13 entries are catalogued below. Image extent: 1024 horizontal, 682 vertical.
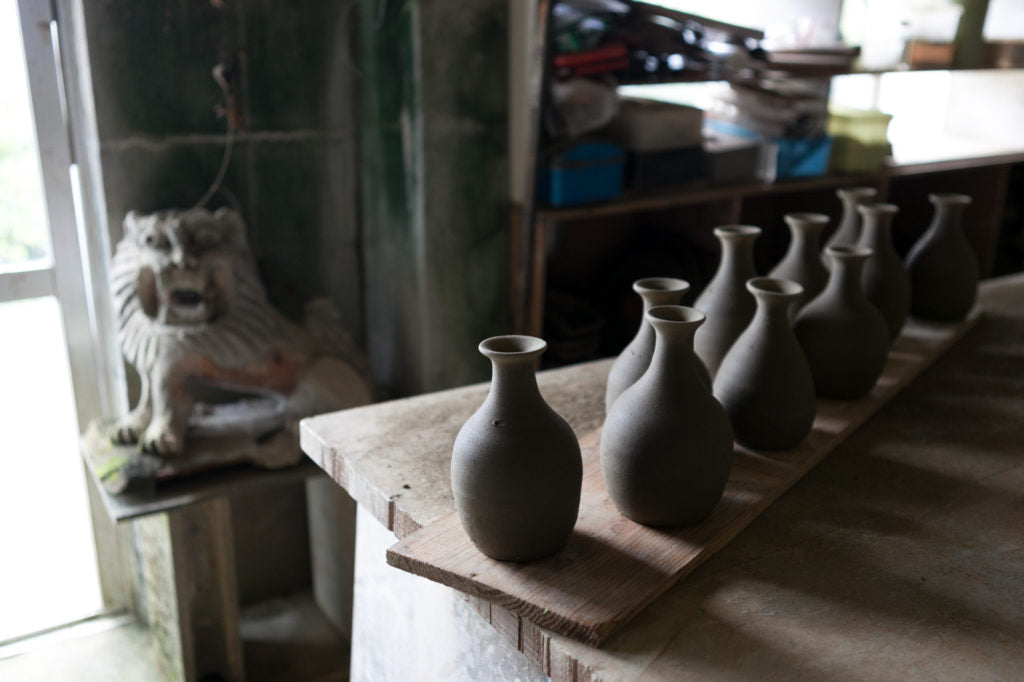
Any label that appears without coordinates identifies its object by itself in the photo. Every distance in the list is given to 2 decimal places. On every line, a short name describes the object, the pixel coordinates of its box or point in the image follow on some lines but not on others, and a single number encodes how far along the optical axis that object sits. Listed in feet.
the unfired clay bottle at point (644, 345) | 4.78
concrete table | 3.49
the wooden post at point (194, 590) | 8.13
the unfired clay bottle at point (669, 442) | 4.03
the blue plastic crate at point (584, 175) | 8.48
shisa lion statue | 7.66
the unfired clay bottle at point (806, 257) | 6.25
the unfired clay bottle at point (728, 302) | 5.57
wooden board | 3.59
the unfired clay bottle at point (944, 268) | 7.41
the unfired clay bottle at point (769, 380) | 4.85
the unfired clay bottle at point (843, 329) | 5.60
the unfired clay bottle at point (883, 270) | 6.63
